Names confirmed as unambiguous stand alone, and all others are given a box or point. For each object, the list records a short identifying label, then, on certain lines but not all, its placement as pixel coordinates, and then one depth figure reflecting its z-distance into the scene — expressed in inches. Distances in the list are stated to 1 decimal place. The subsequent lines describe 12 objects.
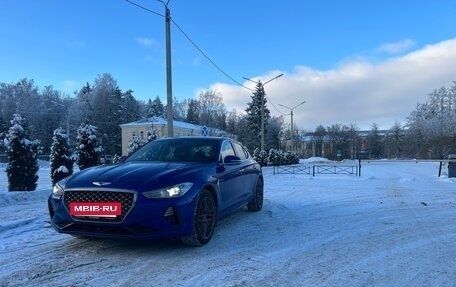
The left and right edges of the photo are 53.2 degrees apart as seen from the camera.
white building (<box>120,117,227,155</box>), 2938.0
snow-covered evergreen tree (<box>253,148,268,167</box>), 1546.5
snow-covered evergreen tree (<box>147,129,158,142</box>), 1066.3
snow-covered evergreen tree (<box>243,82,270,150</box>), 2795.3
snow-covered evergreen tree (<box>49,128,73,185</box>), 601.0
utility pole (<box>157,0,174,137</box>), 594.5
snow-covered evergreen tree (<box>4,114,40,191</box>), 573.0
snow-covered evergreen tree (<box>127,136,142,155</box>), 1101.4
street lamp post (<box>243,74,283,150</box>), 1454.7
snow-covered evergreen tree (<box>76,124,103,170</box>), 648.4
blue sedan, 210.4
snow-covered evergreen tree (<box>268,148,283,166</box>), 1663.0
